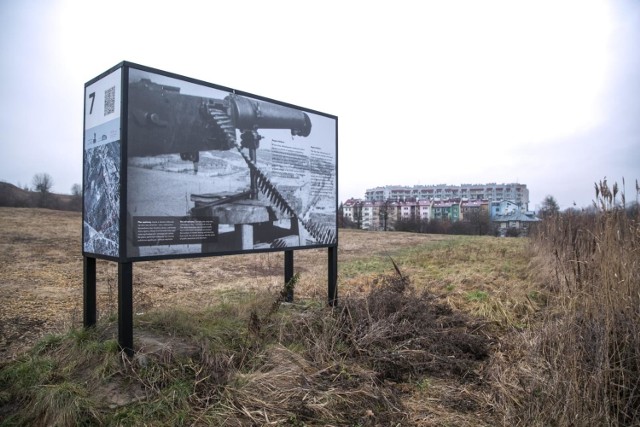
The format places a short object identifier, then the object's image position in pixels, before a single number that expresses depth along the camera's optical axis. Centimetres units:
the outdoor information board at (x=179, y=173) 389
